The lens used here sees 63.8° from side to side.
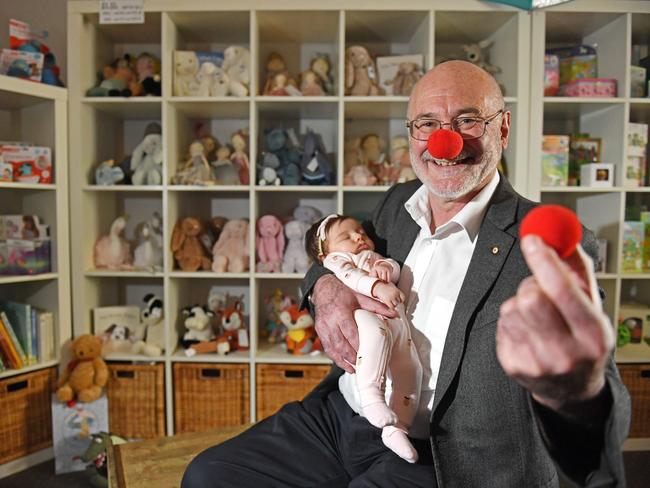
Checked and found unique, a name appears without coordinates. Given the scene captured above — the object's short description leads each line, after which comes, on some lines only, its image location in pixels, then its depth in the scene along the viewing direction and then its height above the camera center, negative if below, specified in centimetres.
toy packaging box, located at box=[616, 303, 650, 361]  247 -53
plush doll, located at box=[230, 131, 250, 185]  256 +29
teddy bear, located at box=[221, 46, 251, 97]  250 +74
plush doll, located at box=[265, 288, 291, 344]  269 -52
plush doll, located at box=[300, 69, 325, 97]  248 +64
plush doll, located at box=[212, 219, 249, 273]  252 -15
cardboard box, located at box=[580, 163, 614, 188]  239 +21
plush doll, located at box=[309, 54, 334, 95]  261 +73
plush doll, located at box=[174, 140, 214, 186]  247 +23
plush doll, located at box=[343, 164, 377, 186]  250 +20
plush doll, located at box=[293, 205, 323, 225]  262 +2
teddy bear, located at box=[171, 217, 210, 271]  250 -14
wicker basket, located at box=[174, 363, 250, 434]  248 -83
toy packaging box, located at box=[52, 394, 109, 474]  233 -97
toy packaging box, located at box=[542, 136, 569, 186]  243 +27
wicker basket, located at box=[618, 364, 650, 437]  241 -80
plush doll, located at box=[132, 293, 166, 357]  249 -55
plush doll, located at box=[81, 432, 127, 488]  215 -101
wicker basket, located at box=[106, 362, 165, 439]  247 -88
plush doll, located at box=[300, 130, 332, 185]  248 +26
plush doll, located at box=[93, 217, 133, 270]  257 -17
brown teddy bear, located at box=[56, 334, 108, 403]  233 -70
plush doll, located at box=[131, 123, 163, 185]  250 +27
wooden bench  160 -80
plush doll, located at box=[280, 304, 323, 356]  250 -55
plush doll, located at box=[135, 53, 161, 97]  248 +71
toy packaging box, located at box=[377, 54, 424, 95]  249 +73
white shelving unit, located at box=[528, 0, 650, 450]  226 +52
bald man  109 -29
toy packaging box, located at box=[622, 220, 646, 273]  241 -12
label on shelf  230 +91
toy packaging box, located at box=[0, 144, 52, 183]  229 +25
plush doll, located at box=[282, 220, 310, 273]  252 -15
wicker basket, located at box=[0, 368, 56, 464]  226 -87
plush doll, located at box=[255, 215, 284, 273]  252 -12
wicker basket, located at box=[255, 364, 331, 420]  245 -77
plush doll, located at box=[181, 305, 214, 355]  254 -54
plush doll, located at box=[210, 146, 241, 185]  256 +23
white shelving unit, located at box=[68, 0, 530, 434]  234 +53
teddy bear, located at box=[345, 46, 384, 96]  246 +69
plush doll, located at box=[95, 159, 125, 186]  248 +20
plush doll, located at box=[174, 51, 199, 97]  246 +68
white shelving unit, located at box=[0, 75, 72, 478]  235 +6
